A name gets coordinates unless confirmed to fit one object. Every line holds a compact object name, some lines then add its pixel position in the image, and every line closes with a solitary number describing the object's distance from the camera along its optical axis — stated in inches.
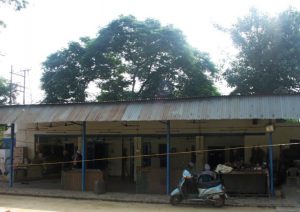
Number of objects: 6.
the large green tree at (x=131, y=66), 931.6
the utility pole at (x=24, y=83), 1170.5
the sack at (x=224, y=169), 447.9
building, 444.3
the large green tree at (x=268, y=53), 779.4
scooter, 395.8
